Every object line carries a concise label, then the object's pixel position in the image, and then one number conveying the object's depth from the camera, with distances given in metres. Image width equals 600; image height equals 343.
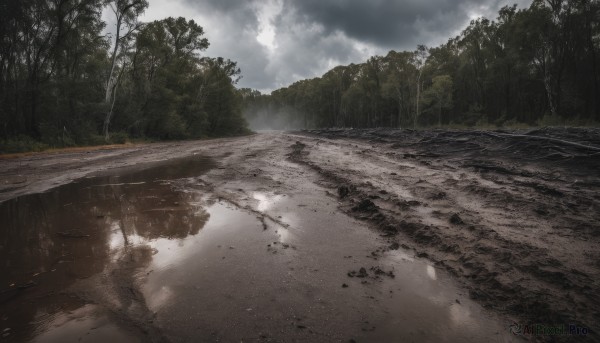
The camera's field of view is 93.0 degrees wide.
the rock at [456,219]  4.16
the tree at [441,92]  38.81
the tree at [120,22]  20.78
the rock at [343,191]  6.07
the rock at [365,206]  5.01
